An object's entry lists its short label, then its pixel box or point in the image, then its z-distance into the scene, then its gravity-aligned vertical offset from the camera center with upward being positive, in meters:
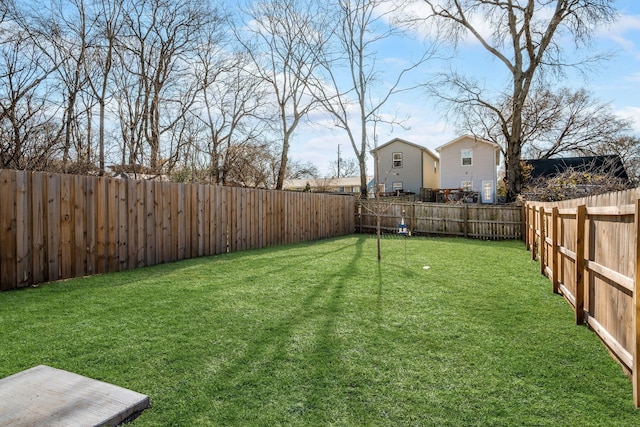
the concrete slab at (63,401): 1.94 -1.00
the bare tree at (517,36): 14.81 +6.71
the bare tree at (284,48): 17.73 +7.49
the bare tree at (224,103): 15.35 +4.59
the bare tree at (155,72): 13.00 +4.93
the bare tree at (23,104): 7.99 +2.42
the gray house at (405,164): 27.22 +3.15
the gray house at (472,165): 24.72 +2.78
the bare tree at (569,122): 21.38 +4.76
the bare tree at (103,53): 11.90 +4.93
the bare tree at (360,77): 17.56 +6.36
